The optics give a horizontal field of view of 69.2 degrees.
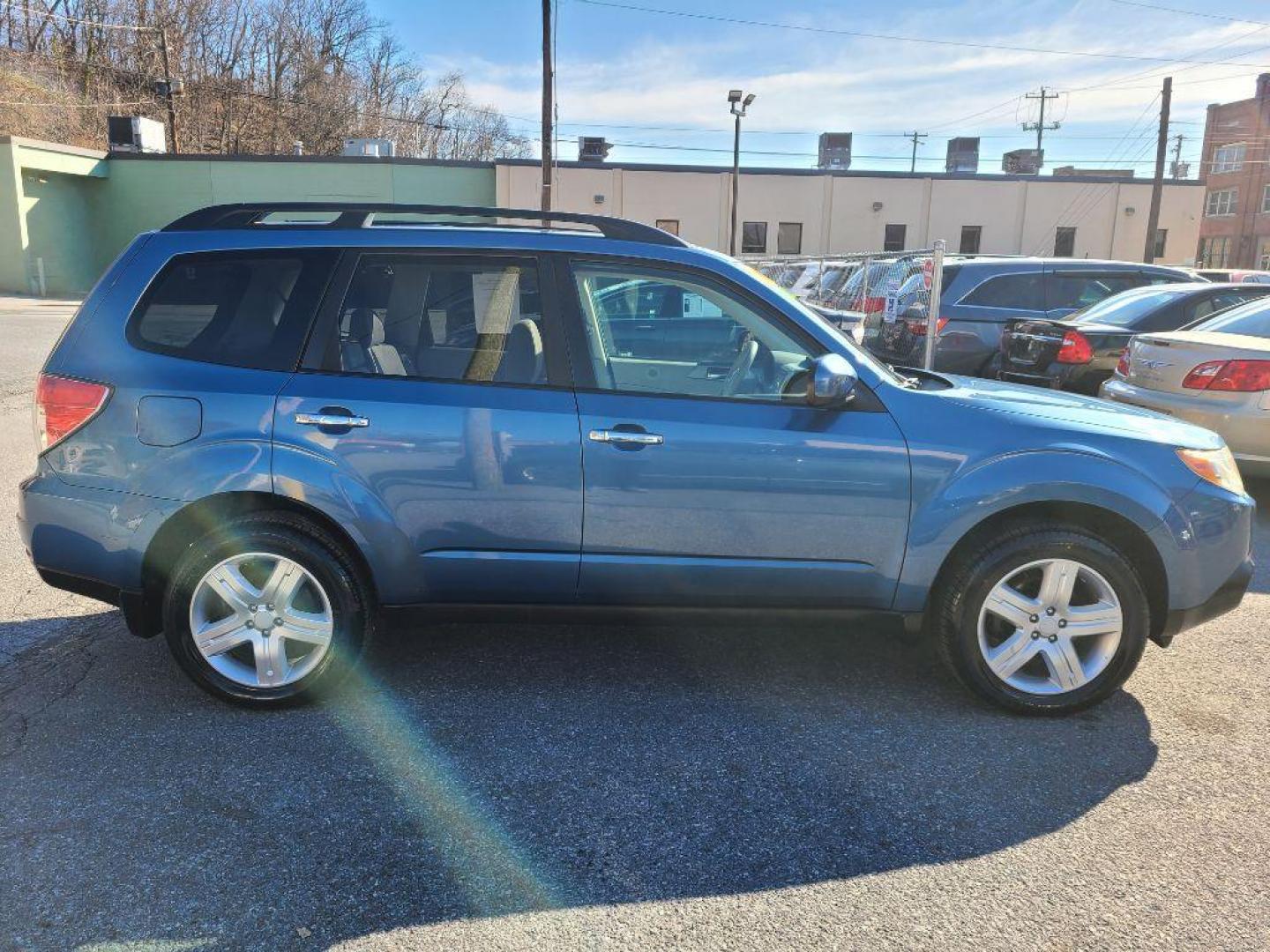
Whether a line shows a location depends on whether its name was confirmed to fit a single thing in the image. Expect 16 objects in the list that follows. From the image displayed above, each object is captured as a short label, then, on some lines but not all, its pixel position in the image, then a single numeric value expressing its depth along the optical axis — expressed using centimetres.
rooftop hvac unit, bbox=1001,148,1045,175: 4503
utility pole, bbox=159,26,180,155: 3656
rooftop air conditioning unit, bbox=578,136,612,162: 3834
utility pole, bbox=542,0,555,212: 2377
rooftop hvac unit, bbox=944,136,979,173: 4438
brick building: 5788
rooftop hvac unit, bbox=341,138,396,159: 3419
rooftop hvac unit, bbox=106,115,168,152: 3384
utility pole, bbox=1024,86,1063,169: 6819
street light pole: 3328
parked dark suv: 938
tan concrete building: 3681
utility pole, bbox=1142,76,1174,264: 3259
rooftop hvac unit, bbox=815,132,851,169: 4184
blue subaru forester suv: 337
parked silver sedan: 614
